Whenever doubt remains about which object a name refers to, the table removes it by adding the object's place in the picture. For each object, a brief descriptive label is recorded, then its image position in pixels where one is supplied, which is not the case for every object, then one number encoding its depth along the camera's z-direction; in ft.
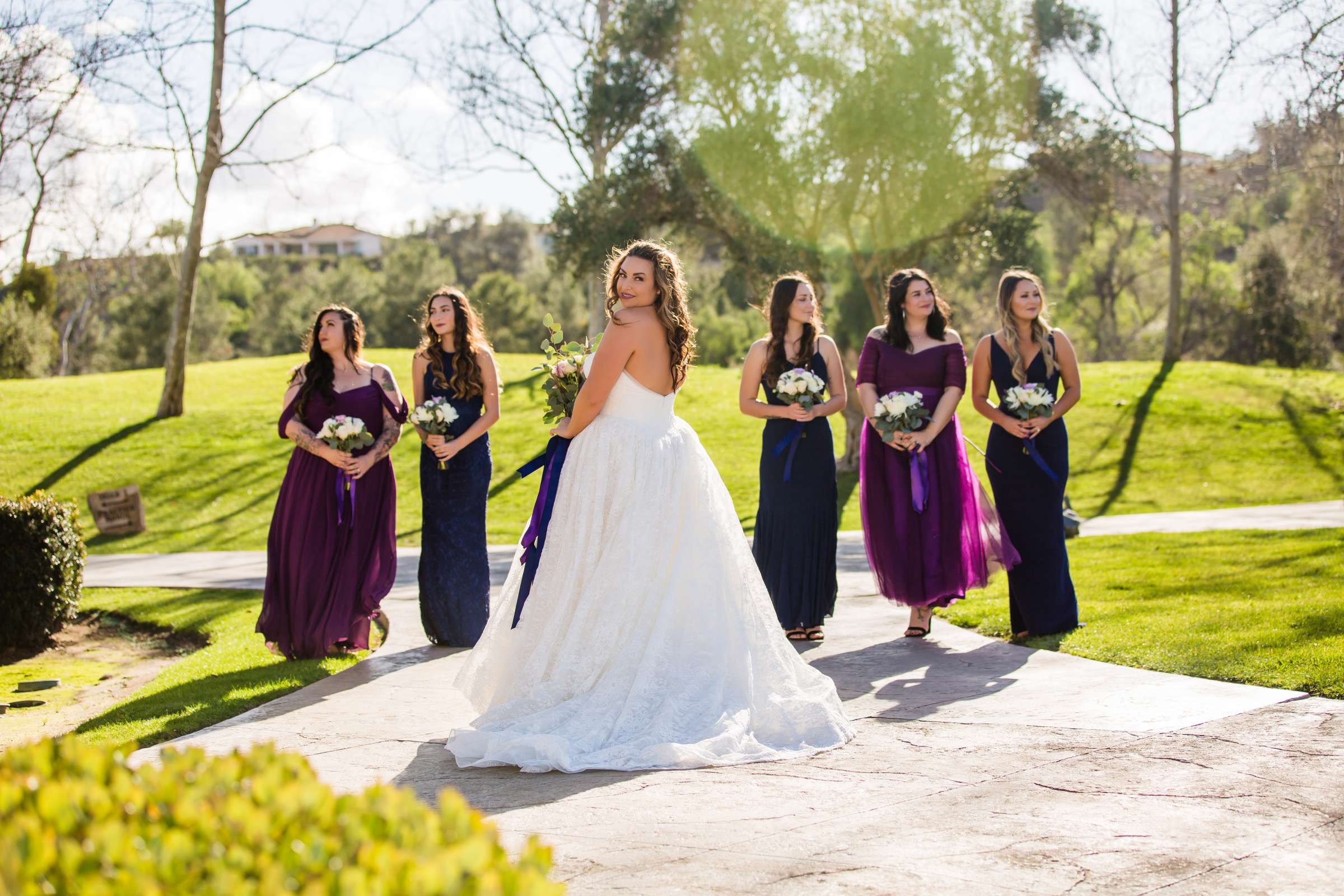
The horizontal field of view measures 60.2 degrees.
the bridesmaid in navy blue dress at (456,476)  26.48
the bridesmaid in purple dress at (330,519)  25.40
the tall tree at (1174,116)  83.56
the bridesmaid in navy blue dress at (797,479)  26.13
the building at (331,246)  393.09
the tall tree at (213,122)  72.74
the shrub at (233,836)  5.81
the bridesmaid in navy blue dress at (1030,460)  25.59
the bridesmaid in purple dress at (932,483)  25.68
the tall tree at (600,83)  79.82
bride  17.04
